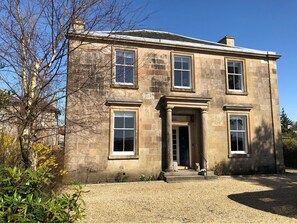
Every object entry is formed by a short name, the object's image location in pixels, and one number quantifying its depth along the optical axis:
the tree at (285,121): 45.68
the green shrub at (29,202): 2.83
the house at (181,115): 12.12
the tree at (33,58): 4.31
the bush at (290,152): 19.22
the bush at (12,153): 6.91
